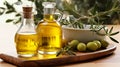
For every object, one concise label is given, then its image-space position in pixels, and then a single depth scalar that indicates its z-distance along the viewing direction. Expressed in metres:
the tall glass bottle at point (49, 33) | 0.79
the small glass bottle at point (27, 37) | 0.76
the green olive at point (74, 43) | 0.85
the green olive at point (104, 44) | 0.88
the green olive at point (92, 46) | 0.84
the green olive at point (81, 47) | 0.84
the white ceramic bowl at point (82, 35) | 0.88
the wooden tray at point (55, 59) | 0.72
